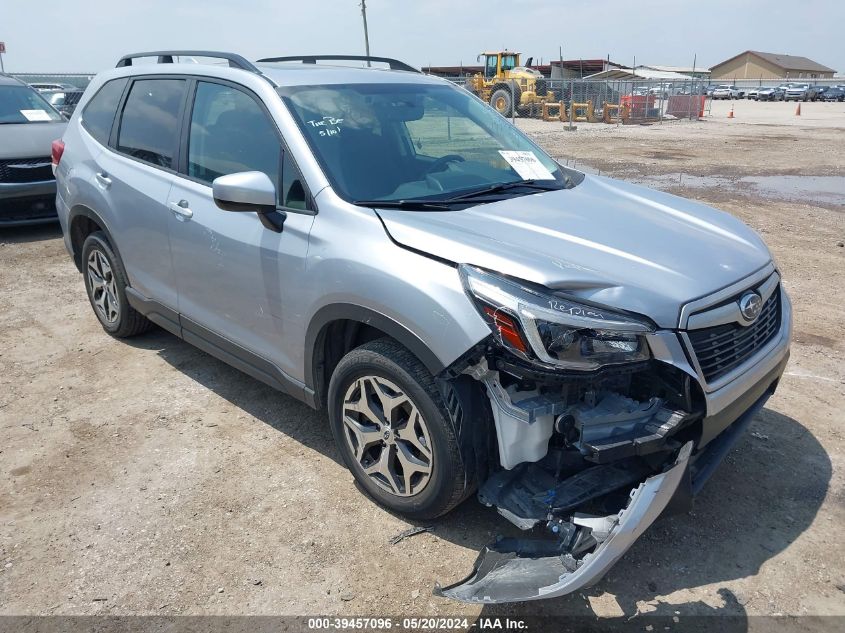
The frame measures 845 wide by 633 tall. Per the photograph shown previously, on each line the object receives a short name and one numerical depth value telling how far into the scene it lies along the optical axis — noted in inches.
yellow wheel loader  1149.1
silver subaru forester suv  92.7
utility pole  1103.6
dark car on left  309.7
